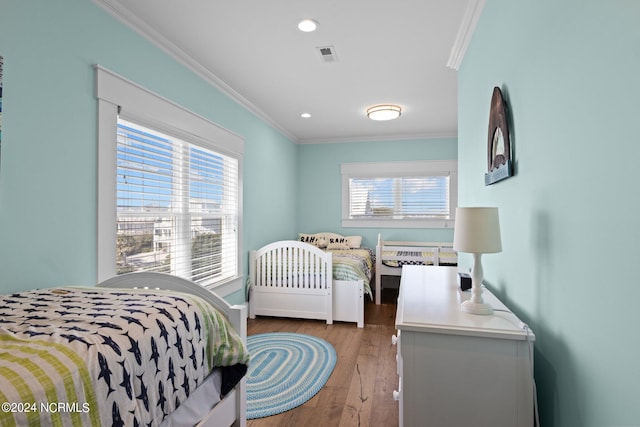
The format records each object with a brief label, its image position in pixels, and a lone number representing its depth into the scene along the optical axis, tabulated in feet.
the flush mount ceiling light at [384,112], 12.17
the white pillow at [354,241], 16.35
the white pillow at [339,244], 16.07
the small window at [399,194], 16.22
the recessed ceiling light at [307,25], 6.80
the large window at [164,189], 6.34
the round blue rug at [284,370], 6.46
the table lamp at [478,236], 4.02
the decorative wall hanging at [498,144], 4.72
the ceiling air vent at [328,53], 7.90
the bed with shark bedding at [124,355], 2.41
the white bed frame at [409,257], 13.66
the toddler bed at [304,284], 11.27
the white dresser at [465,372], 3.43
